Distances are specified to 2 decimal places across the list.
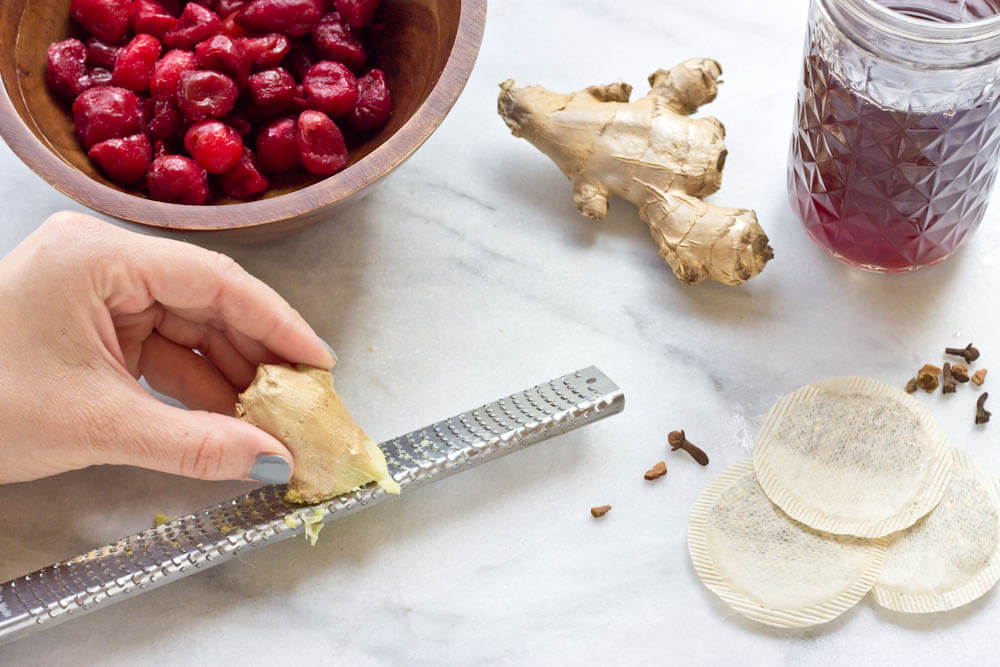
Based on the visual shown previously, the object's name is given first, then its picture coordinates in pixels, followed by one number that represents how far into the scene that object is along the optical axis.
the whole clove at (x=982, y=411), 0.63
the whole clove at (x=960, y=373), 0.63
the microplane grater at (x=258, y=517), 0.59
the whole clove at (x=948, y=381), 0.63
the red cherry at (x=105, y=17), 0.63
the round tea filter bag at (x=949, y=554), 0.60
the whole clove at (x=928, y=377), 0.63
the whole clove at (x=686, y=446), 0.63
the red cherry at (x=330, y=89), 0.62
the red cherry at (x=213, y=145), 0.61
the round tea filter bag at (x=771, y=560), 0.60
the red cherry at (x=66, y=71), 0.63
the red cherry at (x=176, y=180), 0.61
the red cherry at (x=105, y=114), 0.61
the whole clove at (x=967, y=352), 0.64
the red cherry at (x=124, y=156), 0.61
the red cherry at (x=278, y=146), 0.62
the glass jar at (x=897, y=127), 0.57
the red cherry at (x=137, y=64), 0.62
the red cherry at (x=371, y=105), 0.63
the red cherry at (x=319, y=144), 0.61
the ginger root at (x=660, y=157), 0.64
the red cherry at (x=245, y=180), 0.63
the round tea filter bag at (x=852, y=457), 0.61
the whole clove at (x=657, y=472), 0.63
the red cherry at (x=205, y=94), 0.61
